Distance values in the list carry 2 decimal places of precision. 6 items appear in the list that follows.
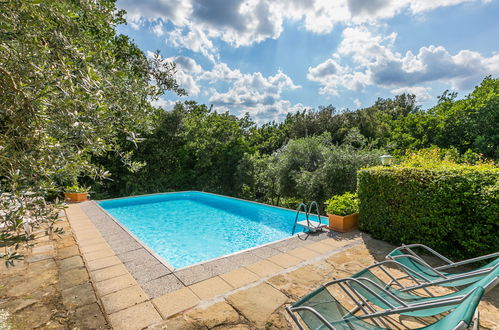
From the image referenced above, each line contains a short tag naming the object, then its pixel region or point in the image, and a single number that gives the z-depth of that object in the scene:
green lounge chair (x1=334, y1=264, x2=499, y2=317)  1.79
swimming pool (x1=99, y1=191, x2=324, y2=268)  6.82
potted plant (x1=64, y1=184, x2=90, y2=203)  9.33
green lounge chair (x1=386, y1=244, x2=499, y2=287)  2.38
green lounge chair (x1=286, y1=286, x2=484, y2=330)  1.51
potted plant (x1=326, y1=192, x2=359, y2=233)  5.63
